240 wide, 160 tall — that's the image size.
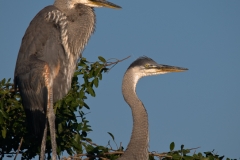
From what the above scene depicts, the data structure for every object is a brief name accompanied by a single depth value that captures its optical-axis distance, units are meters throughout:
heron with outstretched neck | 10.00
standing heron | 10.18
